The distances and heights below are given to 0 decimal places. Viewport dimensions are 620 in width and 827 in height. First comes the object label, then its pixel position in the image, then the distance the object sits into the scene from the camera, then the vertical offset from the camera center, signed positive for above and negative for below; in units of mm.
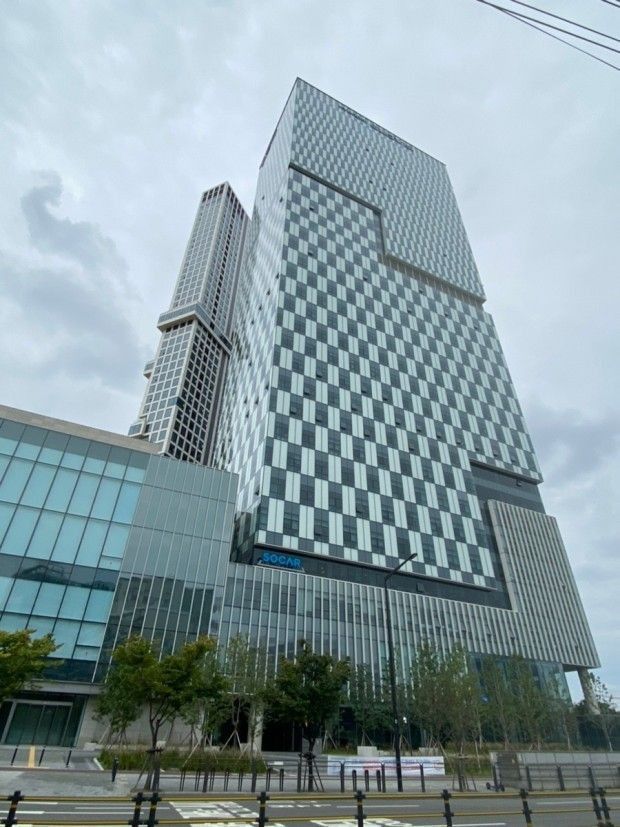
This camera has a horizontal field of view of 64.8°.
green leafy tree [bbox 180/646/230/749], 24078 +2671
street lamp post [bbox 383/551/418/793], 21844 +1085
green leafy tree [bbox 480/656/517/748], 47094 +4841
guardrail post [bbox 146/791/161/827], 8320 -797
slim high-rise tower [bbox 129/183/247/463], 123688 +96455
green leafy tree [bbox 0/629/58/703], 25266 +4005
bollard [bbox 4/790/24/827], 7781 -749
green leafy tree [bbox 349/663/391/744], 47162 +4423
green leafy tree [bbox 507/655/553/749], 47469 +4528
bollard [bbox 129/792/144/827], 8336 -788
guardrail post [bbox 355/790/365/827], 9891 -792
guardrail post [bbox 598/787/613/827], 11312 -824
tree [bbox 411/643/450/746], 38441 +4449
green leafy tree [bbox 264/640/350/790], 25219 +2864
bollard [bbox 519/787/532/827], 10573 -826
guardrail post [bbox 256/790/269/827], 9411 -830
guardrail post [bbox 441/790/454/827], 10184 -869
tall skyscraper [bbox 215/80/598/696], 57625 +40415
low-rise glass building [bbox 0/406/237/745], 38719 +15132
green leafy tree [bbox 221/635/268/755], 36031 +5084
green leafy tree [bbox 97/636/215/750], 21500 +2978
